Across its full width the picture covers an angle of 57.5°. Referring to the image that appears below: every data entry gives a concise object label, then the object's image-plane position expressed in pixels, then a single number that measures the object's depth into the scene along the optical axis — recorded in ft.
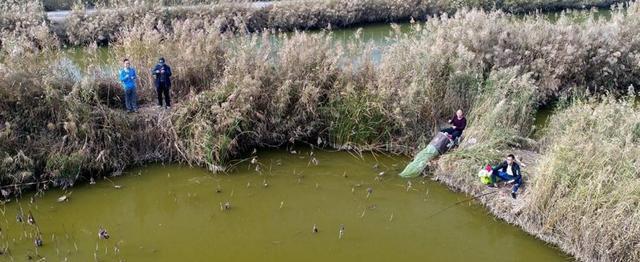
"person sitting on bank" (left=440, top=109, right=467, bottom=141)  38.60
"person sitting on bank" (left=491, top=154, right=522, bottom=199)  33.39
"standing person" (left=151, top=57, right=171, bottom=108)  39.60
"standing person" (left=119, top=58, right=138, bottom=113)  39.09
